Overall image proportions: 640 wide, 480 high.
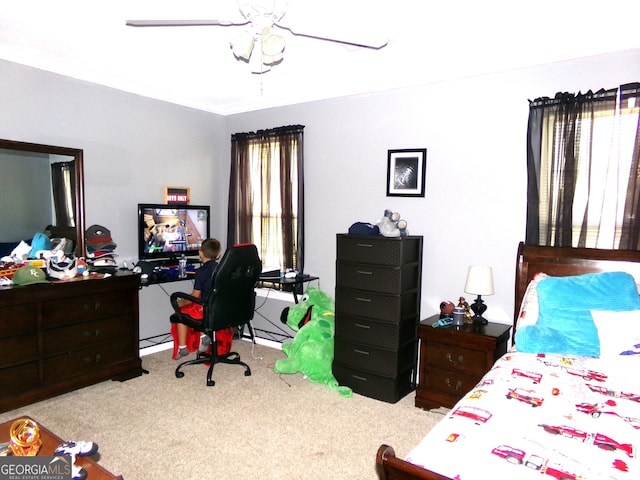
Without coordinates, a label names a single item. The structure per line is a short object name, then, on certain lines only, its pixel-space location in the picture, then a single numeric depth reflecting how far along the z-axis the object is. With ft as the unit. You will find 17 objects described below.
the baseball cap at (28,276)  9.89
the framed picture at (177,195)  14.53
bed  4.42
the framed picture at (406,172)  11.89
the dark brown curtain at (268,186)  14.20
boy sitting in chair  12.17
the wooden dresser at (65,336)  9.64
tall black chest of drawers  10.77
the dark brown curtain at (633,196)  9.03
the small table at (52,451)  5.44
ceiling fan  6.32
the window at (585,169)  9.17
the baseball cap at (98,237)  12.50
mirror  10.84
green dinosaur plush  11.81
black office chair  11.19
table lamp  10.11
